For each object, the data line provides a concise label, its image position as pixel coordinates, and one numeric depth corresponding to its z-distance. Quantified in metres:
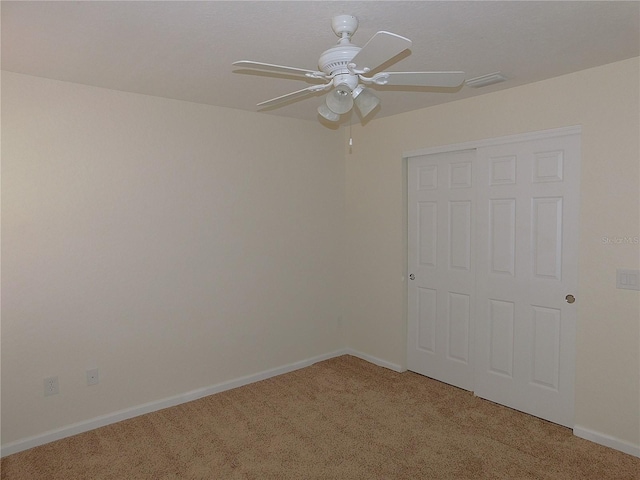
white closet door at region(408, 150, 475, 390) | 3.81
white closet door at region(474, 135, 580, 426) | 3.13
